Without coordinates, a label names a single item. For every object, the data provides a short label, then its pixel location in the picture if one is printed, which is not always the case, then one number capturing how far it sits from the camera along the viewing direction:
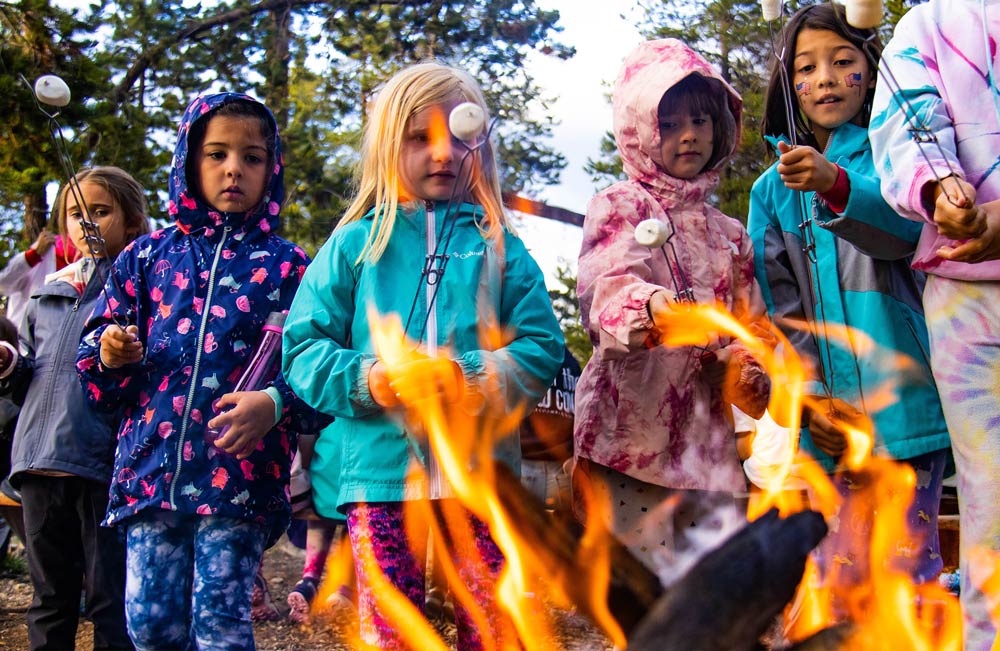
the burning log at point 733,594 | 1.92
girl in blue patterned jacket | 2.80
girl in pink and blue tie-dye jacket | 2.37
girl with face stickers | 2.81
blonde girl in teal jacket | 2.57
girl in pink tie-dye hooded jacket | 2.88
